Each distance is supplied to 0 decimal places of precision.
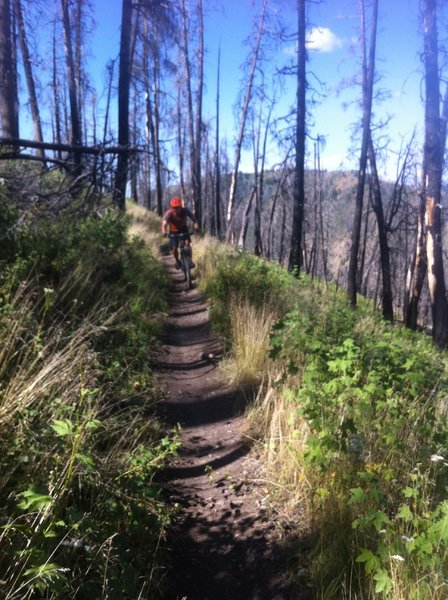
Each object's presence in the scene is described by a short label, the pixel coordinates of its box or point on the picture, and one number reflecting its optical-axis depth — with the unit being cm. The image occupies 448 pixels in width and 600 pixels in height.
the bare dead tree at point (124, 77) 1045
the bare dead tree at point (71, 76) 1474
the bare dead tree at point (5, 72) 898
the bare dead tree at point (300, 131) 1226
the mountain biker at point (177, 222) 972
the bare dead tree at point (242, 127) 1761
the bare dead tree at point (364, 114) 1421
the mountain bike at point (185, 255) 979
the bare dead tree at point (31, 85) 1500
